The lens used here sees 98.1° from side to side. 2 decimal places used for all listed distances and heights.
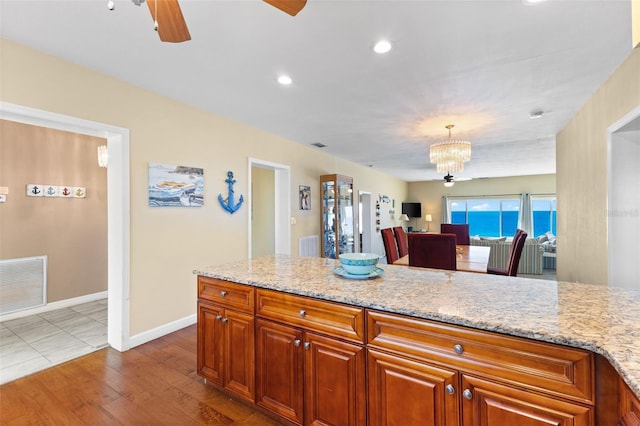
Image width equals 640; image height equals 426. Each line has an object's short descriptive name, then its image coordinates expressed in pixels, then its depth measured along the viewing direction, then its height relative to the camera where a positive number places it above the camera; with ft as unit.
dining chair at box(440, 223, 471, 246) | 18.37 -1.34
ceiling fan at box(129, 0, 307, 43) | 4.12 +3.15
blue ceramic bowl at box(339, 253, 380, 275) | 5.57 -1.02
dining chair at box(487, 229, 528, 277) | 10.66 -1.58
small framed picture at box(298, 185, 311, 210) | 16.49 +1.05
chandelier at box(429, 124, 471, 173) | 12.28 +2.64
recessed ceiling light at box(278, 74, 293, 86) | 8.41 +4.16
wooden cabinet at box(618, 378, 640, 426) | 2.48 -1.85
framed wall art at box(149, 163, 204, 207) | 9.41 +1.05
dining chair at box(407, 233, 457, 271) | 9.23 -1.27
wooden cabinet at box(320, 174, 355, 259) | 17.98 +0.11
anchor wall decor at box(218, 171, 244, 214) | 11.76 +0.62
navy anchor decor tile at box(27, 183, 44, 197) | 11.68 +1.10
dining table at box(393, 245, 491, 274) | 10.21 -2.02
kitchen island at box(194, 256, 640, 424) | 3.03 -1.34
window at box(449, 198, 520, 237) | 31.27 -0.17
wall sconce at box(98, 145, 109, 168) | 12.03 +2.62
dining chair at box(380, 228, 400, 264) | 12.99 -1.45
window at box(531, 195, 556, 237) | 29.19 -0.18
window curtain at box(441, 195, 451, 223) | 34.78 +0.25
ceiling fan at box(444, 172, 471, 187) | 18.02 +2.23
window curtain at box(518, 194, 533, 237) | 29.86 -0.06
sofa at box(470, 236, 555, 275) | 20.83 -3.28
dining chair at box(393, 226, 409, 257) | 14.62 -1.51
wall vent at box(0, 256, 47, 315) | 11.00 -2.77
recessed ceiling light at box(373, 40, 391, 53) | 6.64 +4.09
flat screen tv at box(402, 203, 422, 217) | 35.78 +0.54
